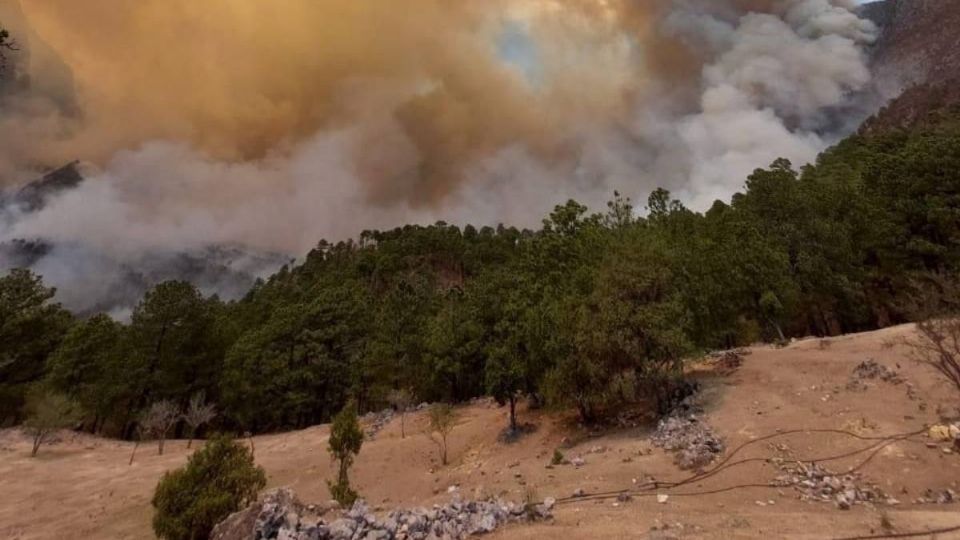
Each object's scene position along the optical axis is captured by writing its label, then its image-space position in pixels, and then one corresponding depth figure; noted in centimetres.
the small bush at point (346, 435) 2461
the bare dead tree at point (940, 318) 1808
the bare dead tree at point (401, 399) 4595
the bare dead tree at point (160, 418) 4622
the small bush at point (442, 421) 3238
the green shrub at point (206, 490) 1738
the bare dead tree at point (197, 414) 4731
